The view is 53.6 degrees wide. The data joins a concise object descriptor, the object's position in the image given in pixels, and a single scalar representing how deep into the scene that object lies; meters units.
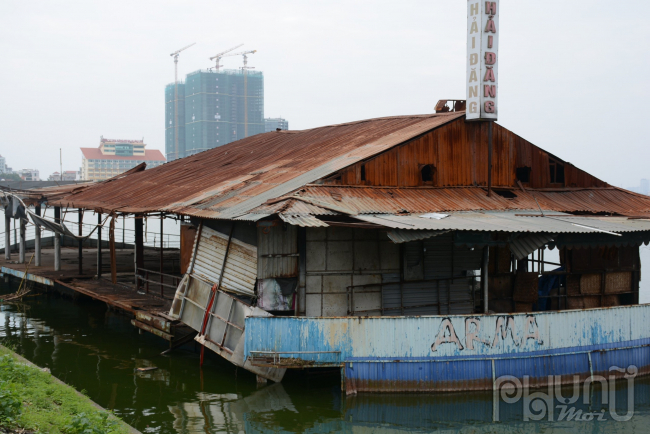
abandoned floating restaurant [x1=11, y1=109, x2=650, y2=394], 14.45
